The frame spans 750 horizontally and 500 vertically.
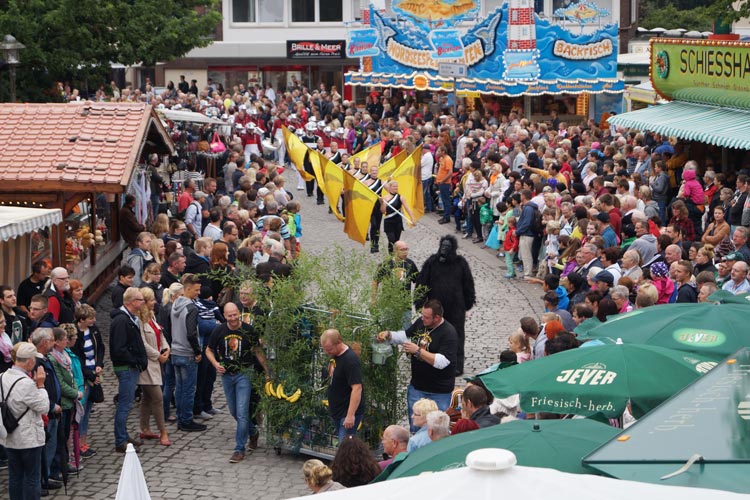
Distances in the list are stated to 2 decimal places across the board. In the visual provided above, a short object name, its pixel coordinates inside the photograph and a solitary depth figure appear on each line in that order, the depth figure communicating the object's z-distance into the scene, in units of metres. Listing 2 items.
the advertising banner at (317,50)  56.84
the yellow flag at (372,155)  23.56
